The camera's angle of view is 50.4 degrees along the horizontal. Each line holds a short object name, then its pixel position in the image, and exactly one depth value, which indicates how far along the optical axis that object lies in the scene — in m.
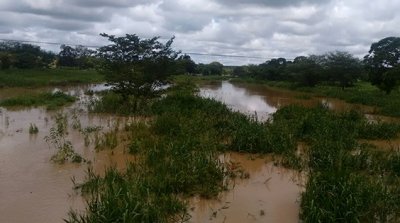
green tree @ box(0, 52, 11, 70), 46.78
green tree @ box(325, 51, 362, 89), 45.88
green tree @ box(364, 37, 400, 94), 32.69
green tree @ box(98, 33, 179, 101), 19.61
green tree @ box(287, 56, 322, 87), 49.91
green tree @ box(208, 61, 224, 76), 97.62
